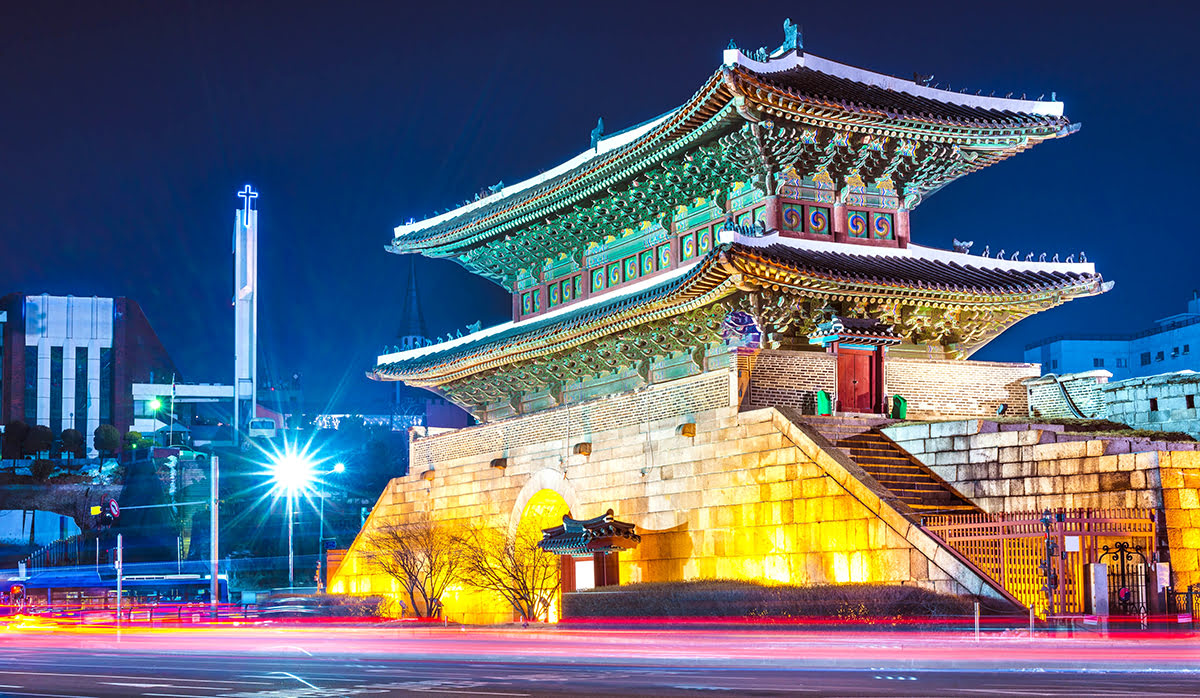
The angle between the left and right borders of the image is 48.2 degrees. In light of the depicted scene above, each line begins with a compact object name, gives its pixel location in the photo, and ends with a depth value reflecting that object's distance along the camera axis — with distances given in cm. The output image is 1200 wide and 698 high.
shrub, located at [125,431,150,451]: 9294
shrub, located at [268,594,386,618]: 4188
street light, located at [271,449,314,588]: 9204
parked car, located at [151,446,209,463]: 9100
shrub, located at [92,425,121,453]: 9038
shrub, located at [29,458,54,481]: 8581
